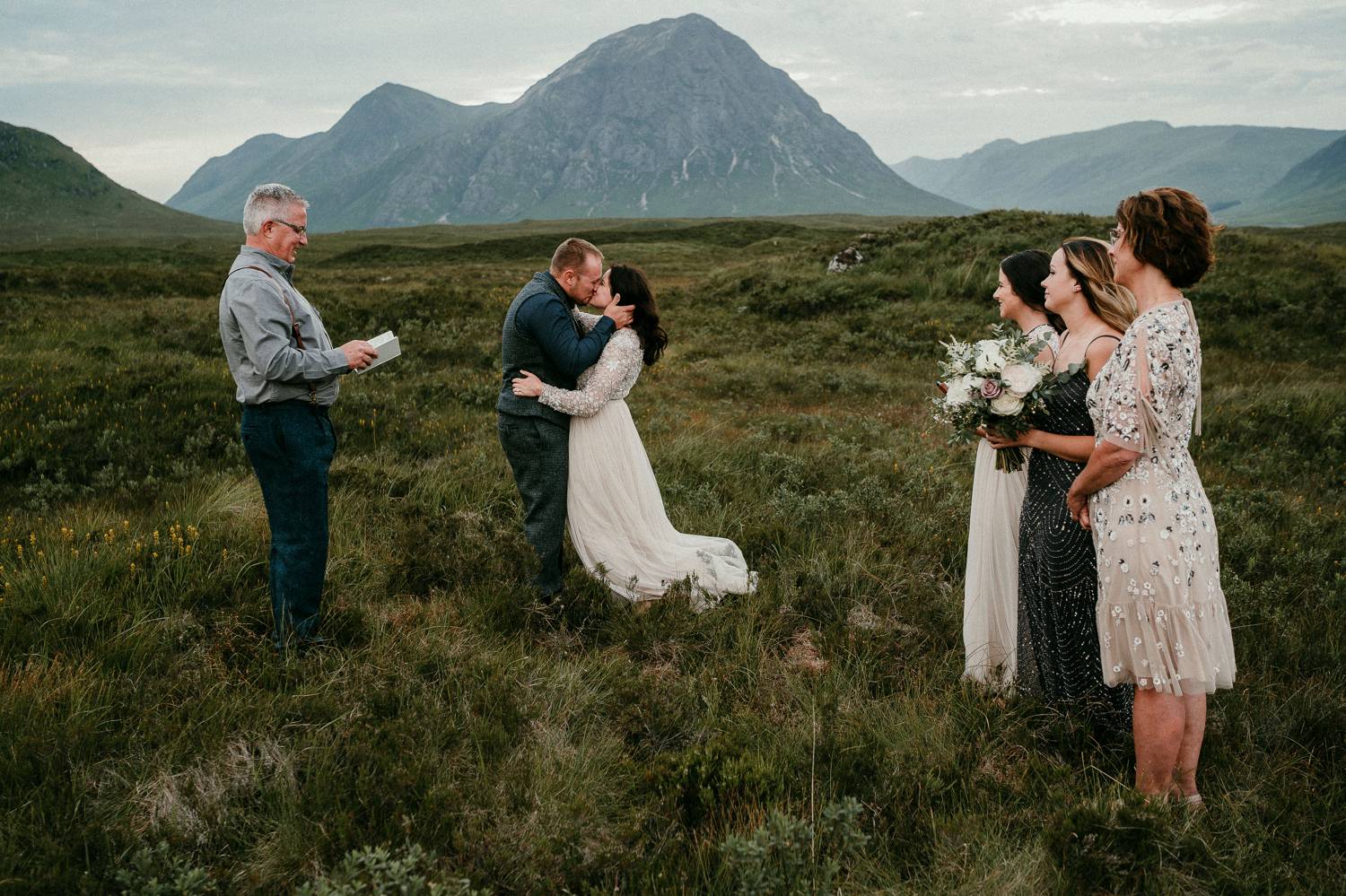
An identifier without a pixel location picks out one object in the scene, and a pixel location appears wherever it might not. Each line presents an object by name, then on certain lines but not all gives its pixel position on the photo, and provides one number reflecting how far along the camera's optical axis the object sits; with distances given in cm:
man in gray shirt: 397
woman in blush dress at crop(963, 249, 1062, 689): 438
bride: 514
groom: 487
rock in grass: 2345
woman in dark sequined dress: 371
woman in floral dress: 312
